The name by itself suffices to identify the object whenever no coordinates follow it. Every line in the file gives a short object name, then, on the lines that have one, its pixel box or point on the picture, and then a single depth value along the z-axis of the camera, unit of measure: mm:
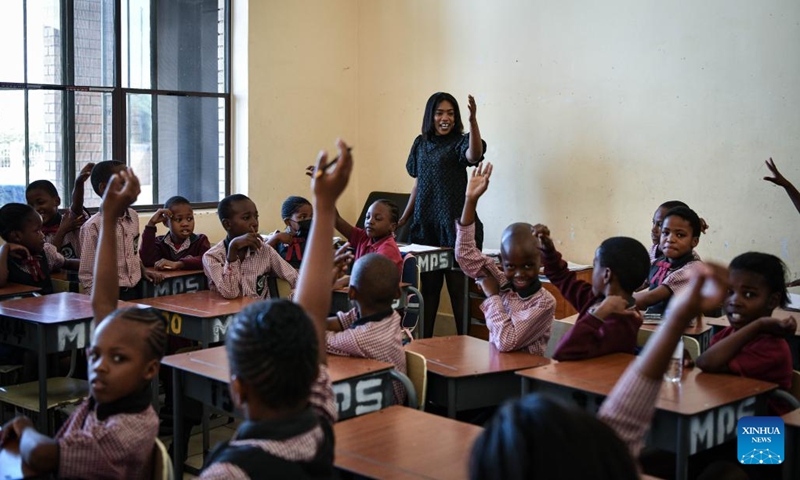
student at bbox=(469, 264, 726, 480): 901
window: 5863
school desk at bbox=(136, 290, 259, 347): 3793
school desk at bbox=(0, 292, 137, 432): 3474
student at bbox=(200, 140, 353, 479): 1494
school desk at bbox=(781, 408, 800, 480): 2436
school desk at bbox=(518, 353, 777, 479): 2352
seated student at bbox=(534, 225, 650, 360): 2906
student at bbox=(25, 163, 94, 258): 5254
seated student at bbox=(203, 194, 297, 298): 4414
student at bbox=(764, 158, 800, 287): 4816
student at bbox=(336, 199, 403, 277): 4719
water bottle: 2682
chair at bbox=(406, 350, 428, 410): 2883
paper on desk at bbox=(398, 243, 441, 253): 5575
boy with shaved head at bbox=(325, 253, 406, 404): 2887
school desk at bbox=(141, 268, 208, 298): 4867
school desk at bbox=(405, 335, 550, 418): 2941
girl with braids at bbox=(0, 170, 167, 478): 1969
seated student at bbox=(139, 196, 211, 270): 5184
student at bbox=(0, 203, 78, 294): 4461
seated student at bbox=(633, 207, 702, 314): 3863
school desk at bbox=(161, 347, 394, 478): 2633
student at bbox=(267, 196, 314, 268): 5047
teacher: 5842
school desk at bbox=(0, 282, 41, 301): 4164
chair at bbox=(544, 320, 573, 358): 3770
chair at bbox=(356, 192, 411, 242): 7069
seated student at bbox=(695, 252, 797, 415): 2729
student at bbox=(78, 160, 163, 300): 4715
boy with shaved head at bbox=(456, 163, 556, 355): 3289
